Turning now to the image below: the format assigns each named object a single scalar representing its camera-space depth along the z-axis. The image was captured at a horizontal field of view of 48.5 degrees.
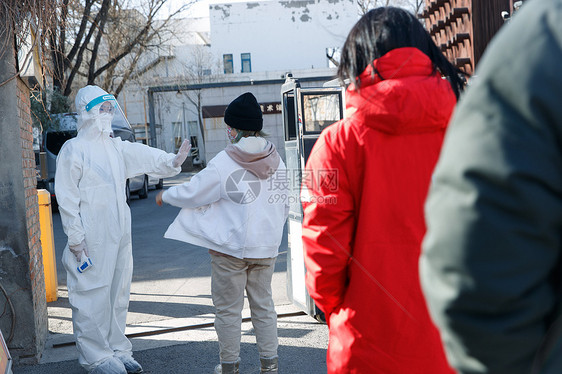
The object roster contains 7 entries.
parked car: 18.42
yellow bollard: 7.17
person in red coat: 2.13
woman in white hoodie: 4.16
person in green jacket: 0.93
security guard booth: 5.47
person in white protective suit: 4.59
